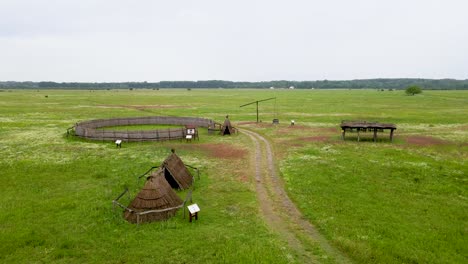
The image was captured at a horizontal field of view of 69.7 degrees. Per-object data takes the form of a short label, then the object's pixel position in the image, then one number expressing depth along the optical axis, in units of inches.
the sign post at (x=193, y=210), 634.4
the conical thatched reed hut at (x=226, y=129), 1625.2
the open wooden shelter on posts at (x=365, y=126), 1437.0
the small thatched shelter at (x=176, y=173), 827.4
